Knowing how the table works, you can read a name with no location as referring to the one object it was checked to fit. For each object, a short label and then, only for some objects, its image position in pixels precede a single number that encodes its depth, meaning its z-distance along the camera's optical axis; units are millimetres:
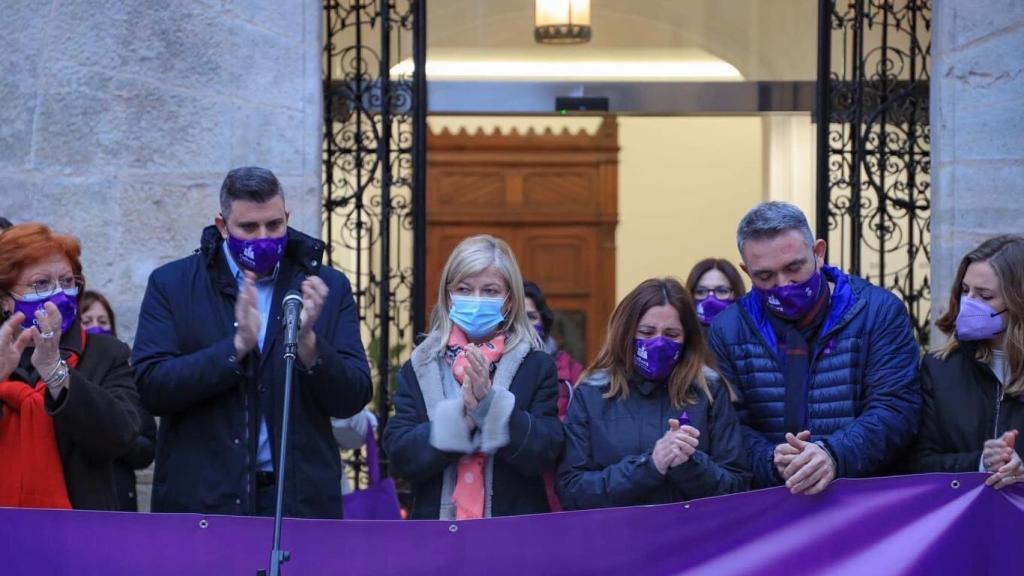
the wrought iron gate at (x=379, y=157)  7688
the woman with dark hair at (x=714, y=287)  6844
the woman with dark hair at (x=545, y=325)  6496
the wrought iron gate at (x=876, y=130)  7668
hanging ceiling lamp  8688
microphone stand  3967
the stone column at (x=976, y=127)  7188
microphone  4231
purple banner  4383
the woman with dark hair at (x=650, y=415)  4785
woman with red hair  4832
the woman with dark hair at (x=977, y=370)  4934
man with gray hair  4984
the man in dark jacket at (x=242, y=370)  4801
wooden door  13094
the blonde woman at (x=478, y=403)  4891
